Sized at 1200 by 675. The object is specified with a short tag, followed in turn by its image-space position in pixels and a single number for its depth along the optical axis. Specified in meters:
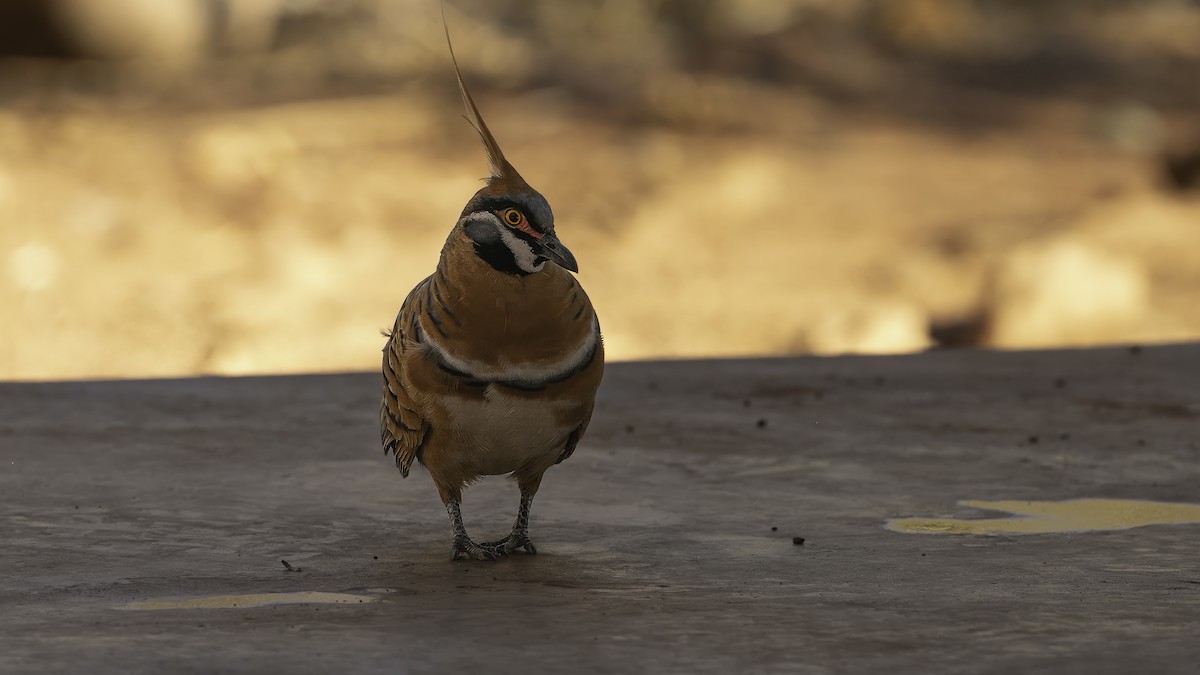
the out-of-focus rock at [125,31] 18.25
